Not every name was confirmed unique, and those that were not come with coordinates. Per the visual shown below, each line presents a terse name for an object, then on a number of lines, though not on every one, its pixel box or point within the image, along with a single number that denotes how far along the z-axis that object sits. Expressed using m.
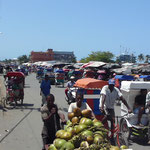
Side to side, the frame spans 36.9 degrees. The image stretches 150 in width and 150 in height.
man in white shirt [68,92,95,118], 4.64
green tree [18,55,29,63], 129.82
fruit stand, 2.93
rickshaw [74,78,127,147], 6.64
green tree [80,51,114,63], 75.16
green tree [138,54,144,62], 123.91
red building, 101.81
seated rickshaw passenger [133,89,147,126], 6.42
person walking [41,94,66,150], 4.00
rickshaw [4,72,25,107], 10.74
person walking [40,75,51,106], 9.20
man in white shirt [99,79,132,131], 5.61
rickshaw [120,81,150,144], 6.02
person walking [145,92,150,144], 6.07
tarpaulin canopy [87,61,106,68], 25.61
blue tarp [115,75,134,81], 13.04
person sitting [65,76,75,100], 11.02
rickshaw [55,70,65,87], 21.17
